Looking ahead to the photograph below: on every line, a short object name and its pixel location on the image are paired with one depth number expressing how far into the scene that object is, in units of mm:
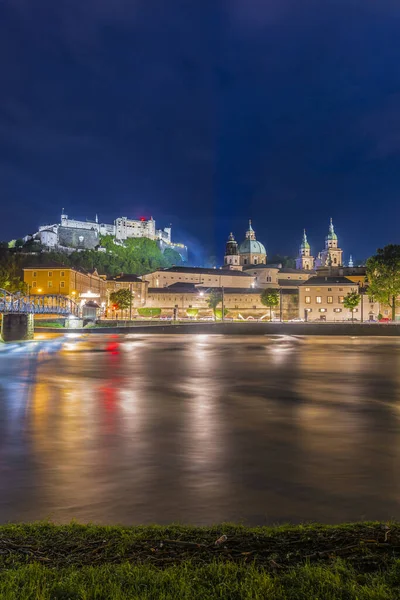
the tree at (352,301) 106825
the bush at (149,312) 126375
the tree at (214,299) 124700
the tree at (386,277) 89438
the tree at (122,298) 108125
